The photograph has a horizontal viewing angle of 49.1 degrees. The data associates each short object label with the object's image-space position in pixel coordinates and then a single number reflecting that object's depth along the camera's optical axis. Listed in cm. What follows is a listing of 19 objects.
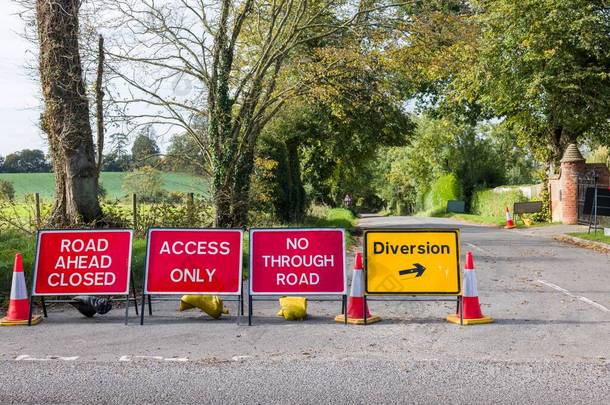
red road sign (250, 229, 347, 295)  870
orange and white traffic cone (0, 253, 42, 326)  859
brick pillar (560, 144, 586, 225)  2859
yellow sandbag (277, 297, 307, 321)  878
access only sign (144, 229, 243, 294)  875
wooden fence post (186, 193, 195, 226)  1792
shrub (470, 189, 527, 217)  4172
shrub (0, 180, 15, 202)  1631
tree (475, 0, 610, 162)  2778
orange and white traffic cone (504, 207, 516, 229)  3142
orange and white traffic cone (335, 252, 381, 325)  853
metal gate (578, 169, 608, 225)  2730
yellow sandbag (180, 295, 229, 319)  884
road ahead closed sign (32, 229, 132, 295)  882
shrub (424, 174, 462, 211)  5438
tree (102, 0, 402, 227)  1850
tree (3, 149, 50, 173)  2464
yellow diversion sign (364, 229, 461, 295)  872
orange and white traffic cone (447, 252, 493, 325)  848
